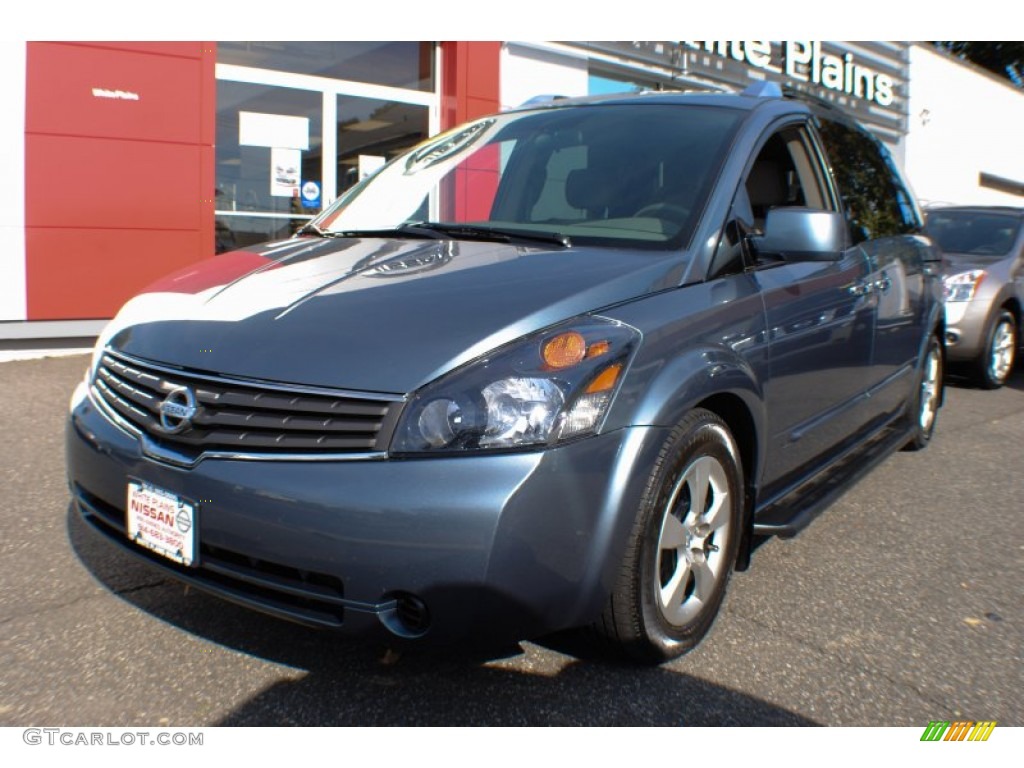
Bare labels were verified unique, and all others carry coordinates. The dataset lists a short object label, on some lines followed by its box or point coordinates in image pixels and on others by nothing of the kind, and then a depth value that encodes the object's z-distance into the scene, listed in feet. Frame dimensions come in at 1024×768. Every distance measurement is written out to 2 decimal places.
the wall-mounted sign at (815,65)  40.70
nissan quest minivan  6.70
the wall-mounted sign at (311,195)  28.93
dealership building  22.94
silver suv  24.72
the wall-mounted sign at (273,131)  27.37
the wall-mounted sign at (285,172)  28.25
